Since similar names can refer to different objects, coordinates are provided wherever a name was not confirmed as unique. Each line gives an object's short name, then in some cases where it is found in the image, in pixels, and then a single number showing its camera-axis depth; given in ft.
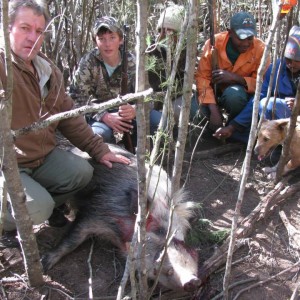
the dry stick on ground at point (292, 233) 11.56
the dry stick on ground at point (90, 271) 9.10
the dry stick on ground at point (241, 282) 10.04
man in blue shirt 15.21
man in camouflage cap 14.74
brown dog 14.60
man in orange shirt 17.19
